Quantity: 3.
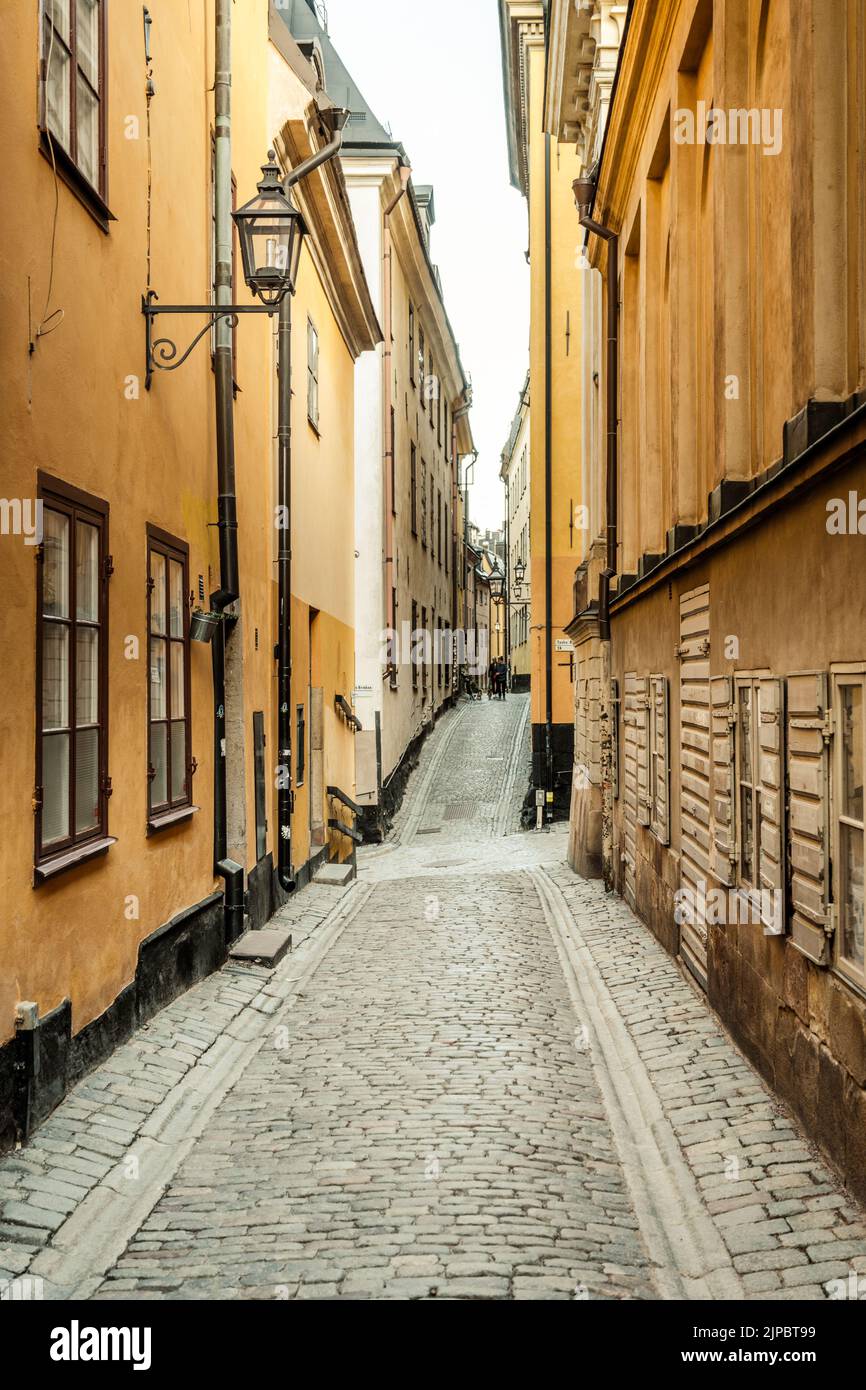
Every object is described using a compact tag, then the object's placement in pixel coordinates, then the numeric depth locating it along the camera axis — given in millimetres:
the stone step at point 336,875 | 15141
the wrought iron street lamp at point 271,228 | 9031
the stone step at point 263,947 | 10133
